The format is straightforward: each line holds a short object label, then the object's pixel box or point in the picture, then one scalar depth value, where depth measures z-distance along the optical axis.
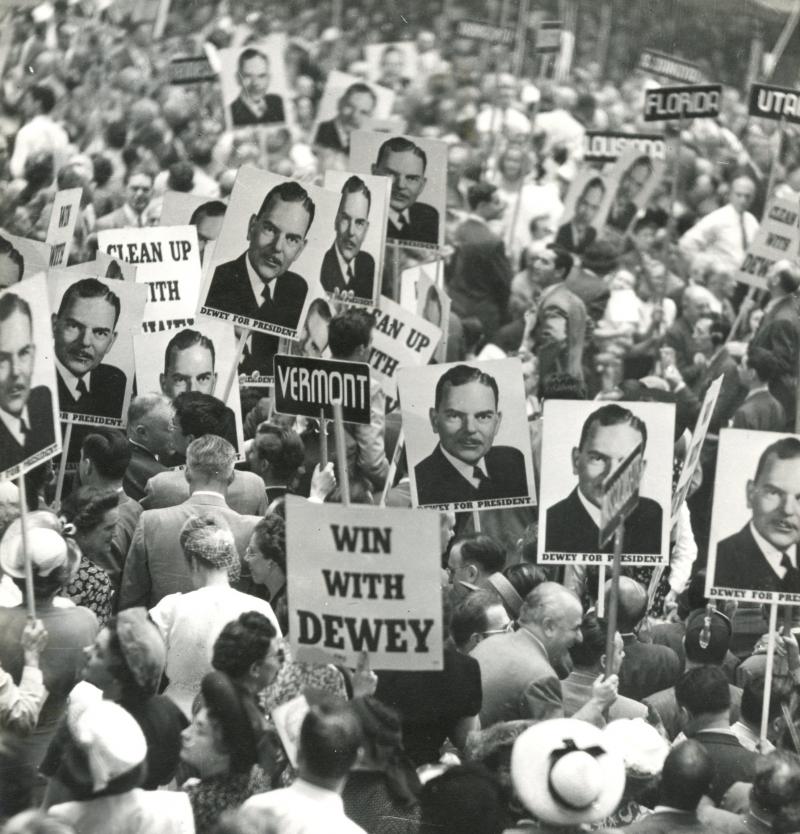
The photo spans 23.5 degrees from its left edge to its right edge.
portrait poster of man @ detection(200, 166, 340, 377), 8.19
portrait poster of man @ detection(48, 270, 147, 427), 8.11
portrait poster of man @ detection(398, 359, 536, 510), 7.40
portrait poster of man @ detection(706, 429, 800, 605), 6.50
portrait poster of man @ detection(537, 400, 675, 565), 6.90
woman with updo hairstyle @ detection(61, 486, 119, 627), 6.61
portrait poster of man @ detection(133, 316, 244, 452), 8.33
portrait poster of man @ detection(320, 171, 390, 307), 9.12
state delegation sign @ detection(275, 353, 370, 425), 7.10
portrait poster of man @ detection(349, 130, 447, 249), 10.46
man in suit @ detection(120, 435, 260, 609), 6.85
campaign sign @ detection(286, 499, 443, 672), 5.57
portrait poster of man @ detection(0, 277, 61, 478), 5.97
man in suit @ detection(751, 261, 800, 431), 10.80
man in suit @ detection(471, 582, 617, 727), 6.16
